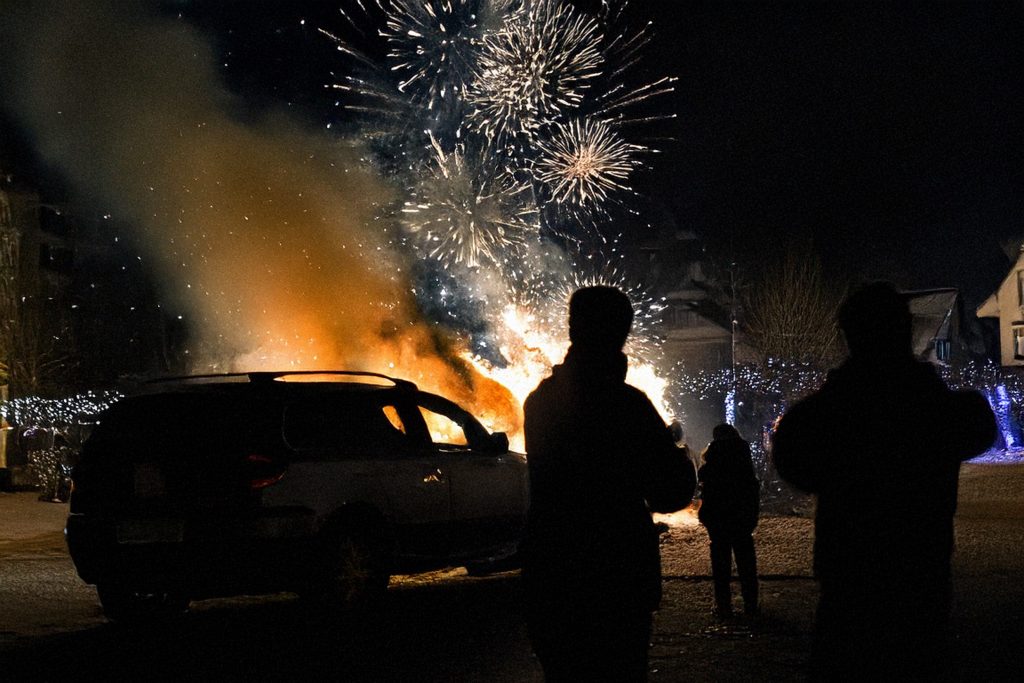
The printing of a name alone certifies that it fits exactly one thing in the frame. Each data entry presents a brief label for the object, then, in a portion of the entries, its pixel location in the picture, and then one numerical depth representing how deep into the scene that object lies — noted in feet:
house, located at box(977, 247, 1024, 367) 162.20
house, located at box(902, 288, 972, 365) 169.89
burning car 24.49
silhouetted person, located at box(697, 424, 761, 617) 25.62
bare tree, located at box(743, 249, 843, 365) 131.54
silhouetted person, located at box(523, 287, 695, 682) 10.60
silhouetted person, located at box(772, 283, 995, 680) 10.18
